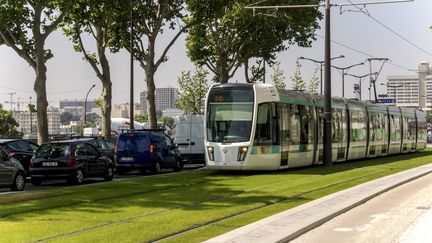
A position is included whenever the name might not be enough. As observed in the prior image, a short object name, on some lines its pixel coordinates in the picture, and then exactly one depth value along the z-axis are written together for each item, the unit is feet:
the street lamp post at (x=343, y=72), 242.70
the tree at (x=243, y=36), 151.94
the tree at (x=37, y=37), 94.73
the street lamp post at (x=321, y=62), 229.17
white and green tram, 74.74
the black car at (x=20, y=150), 78.02
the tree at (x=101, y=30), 110.93
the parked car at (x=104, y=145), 92.10
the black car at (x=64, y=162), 68.13
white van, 103.91
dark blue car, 85.30
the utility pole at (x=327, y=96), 89.10
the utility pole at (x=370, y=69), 220.23
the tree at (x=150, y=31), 126.93
